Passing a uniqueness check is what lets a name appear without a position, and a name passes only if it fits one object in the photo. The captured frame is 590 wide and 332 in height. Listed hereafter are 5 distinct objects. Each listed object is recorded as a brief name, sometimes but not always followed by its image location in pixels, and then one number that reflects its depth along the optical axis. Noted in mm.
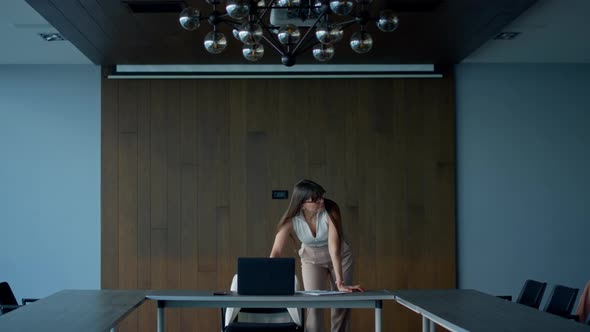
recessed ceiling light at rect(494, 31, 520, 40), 7027
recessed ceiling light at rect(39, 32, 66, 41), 6898
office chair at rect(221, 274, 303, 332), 5512
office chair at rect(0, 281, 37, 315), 5500
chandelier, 4637
